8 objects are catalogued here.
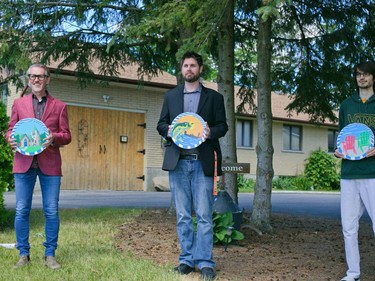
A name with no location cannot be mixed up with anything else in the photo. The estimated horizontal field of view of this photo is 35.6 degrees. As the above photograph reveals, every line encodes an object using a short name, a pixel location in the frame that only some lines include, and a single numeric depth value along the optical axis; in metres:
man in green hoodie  5.11
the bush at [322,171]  28.48
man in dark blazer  5.36
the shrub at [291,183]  27.10
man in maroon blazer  5.62
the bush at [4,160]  8.20
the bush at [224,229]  6.87
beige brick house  18.89
